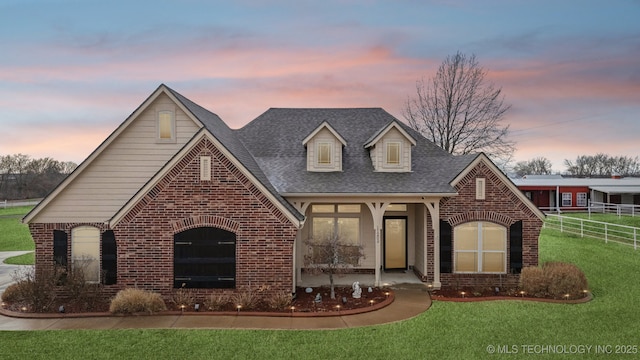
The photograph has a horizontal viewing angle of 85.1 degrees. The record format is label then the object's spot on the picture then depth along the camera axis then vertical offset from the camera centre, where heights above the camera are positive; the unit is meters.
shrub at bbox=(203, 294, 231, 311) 10.43 -3.57
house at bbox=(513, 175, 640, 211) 40.41 -1.10
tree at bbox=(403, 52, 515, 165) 27.78 +6.11
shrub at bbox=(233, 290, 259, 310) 10.41 -3.51
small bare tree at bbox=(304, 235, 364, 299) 11.63 -2.50
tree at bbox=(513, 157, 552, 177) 97.62 +5.05
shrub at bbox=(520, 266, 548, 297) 11.51 -3.26
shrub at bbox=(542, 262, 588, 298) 11.23 -3.15
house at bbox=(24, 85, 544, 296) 11.13 -0.81
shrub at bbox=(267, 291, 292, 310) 10.44 -3.54
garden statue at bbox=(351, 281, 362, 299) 11.41 -3.51
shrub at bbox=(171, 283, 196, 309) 10.66 -3.50
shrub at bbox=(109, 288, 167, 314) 9.98 -3.42
